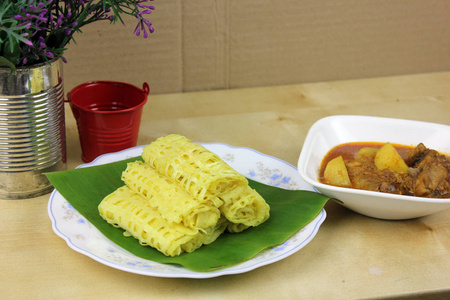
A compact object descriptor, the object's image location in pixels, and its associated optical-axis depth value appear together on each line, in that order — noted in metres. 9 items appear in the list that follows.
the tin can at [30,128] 1.12
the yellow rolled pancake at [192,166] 1.03
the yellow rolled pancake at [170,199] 1.01
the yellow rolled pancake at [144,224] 1.00
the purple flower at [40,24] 1.00
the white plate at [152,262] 0.96
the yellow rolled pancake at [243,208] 1.04
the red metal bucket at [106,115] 1.34
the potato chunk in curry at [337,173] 1.20
